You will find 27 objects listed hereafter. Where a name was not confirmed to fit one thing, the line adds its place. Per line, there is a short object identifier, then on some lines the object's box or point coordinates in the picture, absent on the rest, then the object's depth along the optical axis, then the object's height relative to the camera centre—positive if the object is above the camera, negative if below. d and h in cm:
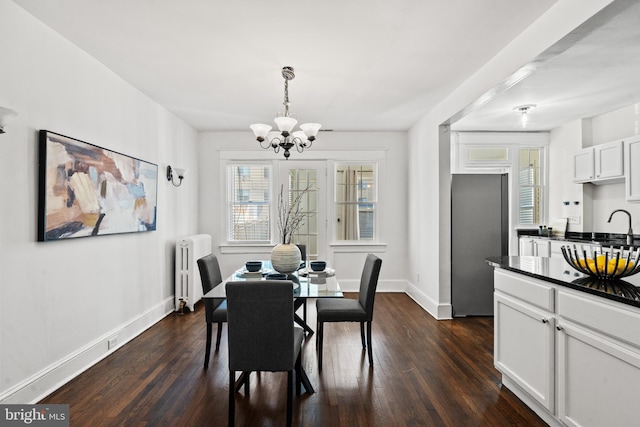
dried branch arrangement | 567 +3
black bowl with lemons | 183 -28
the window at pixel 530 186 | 572 +47
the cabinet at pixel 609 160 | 431 +72
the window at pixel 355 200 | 582 +23
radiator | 458 -77
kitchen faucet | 424 -24
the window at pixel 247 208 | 577 +9
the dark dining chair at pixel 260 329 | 204 -69
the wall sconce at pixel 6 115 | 191 +54
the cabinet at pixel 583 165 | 477 +71
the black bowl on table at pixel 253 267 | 322 -50
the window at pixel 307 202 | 577 +20
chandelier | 300 +77
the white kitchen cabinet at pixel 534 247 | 496 -47
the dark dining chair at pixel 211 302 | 290 -77
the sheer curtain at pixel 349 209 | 582 +8
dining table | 253 -58
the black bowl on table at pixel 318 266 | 331 -50
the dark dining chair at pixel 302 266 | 296 -60
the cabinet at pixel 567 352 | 157 -75
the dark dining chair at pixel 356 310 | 296 -84
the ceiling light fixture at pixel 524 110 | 438 +137
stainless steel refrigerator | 440 -30
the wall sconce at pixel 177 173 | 454 +53
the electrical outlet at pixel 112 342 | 320 -122
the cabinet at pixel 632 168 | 407 +57
